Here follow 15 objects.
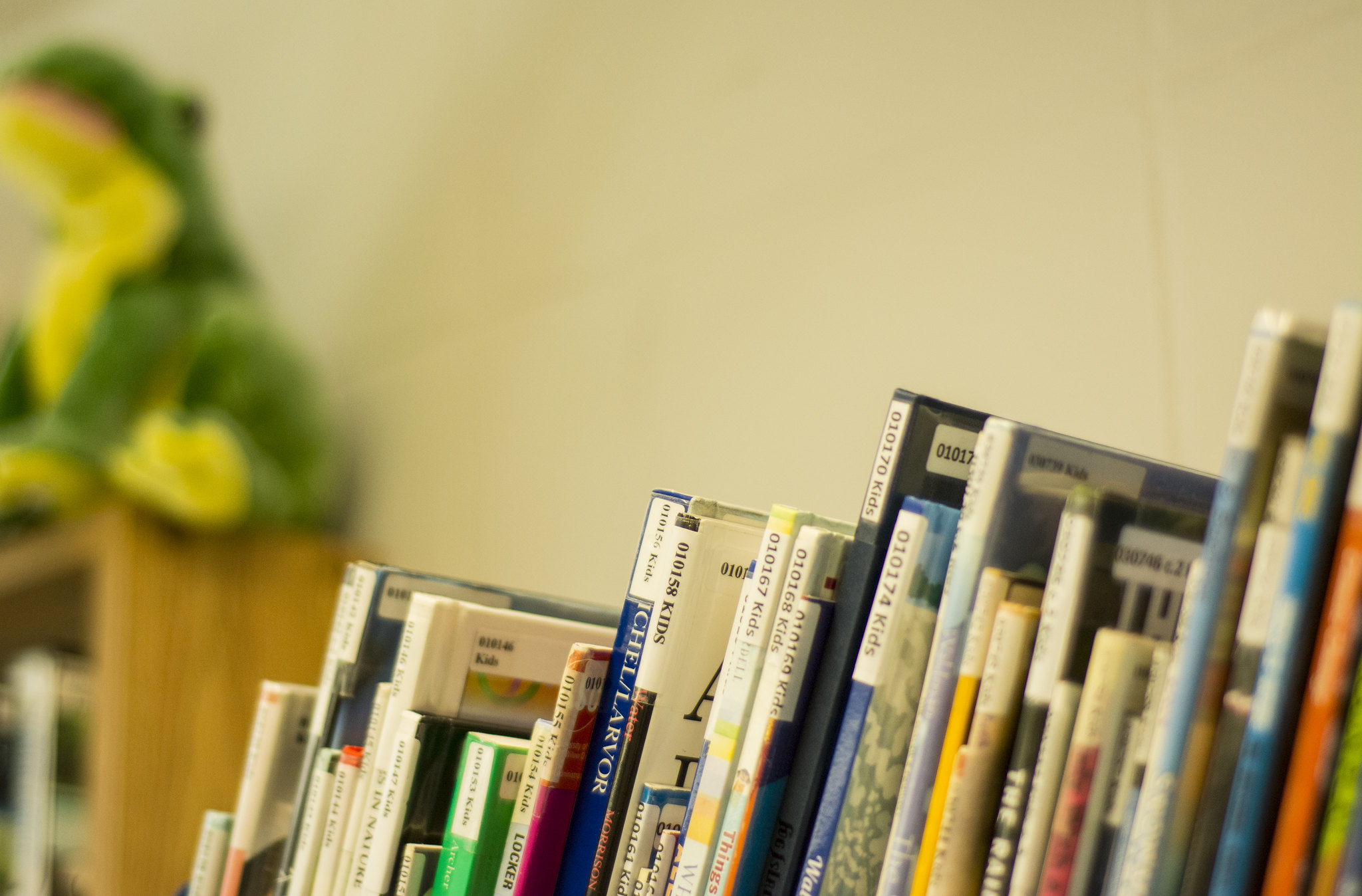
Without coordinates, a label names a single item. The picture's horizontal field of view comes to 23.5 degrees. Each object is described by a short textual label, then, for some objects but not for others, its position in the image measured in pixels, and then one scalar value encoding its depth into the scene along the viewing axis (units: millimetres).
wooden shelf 1312
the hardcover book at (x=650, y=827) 902
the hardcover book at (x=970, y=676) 849
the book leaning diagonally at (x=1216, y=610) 804
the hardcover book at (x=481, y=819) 925
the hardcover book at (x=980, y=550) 853
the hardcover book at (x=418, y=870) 941
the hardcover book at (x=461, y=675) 958
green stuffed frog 1514
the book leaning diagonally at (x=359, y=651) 999
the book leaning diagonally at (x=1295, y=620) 792
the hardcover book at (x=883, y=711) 867
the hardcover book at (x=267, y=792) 1030
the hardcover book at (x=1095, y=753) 825
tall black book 877
